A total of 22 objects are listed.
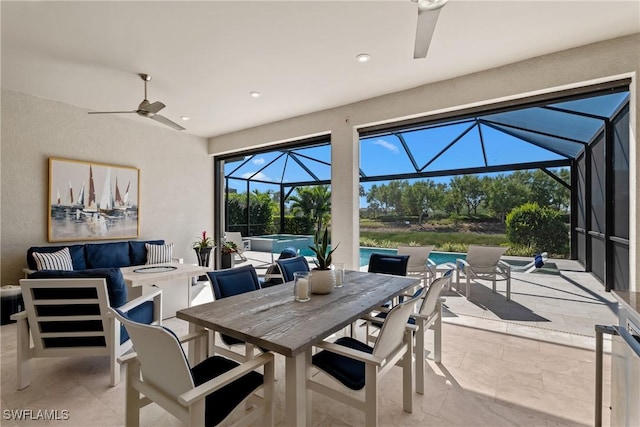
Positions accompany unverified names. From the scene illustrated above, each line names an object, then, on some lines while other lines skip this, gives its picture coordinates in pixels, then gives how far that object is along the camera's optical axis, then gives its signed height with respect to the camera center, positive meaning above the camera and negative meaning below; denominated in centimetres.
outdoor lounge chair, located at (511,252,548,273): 404 -68
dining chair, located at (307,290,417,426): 143 -83
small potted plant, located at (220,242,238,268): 566 -74
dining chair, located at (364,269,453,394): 202 -74
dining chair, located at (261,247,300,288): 349 -77
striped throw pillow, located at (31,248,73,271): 349 -53
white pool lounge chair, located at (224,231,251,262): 572 -45
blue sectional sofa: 373 -54
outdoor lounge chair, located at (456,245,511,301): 400 -69
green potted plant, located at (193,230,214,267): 531 -61
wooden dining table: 133 -56
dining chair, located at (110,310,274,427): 112 -75
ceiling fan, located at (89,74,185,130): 318 +120
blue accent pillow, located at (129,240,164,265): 449 -56
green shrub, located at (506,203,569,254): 391 -18
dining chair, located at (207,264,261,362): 194 -52
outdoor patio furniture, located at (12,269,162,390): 204 -73
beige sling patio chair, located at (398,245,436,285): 428 -68
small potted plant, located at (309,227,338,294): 208 -42
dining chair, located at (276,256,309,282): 280 -49
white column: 399 +30
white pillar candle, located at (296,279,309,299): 193 -48
